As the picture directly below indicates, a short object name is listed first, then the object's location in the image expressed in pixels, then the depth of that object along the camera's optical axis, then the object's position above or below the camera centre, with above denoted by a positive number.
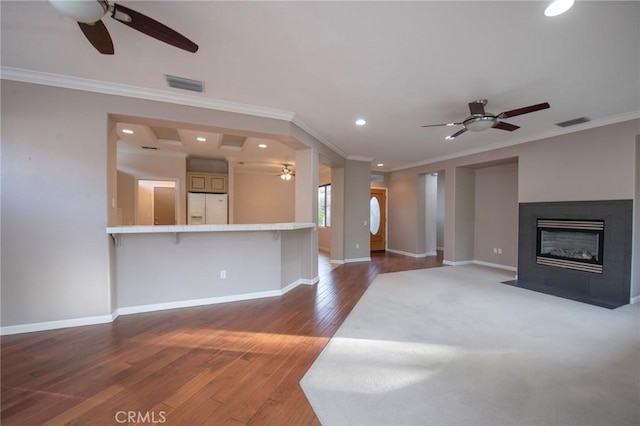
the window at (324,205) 8.65 +0.16
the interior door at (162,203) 8.53 +0.19
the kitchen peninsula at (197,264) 3.21 -0.75
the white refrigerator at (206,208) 6.48 +0.03
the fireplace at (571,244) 3.98 -0.54
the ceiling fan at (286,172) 7.36 +1.06
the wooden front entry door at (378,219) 8.57 -0.30
